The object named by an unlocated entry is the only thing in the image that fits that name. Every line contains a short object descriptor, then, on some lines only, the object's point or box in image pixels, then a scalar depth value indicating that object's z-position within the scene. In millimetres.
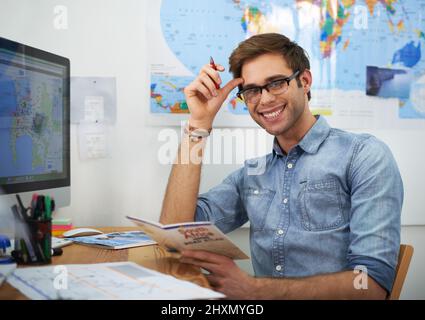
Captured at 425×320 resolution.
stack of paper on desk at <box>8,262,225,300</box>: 656
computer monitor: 1000
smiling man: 936
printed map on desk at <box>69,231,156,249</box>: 1117
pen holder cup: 868
